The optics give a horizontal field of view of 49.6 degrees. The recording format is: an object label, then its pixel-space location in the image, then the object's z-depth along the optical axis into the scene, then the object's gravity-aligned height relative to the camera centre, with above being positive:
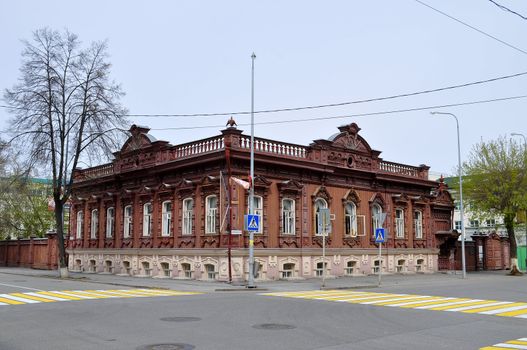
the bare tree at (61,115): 31.80 +6.77
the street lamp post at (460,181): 35.96 +3.26
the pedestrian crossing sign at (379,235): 27.94 -0.13
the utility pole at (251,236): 24.58 -0.13
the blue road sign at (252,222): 24.77 +0.50
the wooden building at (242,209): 29.33 +1.49
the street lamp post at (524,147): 39.51 +5.90
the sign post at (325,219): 25.61 +0.62
